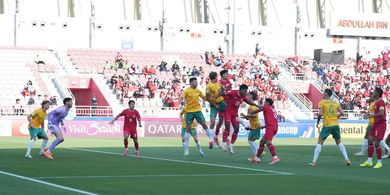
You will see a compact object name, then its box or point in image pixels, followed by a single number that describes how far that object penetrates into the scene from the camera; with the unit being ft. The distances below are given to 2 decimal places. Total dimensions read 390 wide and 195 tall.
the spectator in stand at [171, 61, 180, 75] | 201.67
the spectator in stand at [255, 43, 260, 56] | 227.98
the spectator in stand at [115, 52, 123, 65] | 199.93
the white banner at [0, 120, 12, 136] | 157.58
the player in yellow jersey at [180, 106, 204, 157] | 84.89
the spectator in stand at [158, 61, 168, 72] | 202.59
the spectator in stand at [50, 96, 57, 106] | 170.50
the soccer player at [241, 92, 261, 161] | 83.56
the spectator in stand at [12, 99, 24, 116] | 163.11
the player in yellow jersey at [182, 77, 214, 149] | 83.71
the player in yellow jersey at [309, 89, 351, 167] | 76.07
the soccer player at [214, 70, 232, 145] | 87.04
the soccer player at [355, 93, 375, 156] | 94.86
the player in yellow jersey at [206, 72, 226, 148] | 85.81
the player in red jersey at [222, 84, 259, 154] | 88.17
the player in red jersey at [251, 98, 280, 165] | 76.79
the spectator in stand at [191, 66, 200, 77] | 199.41
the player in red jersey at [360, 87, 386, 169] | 74.84
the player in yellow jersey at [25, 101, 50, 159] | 86.96
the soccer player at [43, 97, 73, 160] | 87.25
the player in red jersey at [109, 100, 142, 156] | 92.63
